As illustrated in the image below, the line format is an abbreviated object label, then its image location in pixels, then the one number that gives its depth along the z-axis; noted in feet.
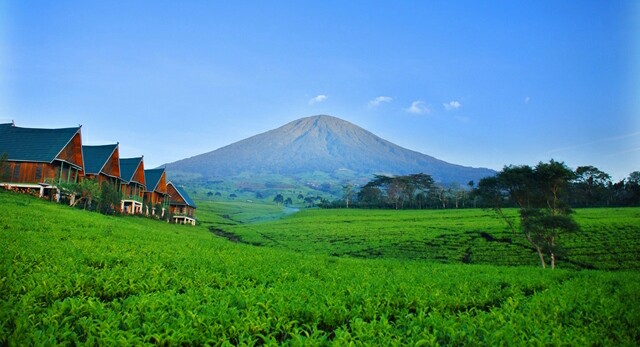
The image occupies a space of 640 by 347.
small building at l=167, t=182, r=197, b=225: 229.80
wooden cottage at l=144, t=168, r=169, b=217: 205.77
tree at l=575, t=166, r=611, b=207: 293.02
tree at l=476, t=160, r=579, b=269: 117.08
